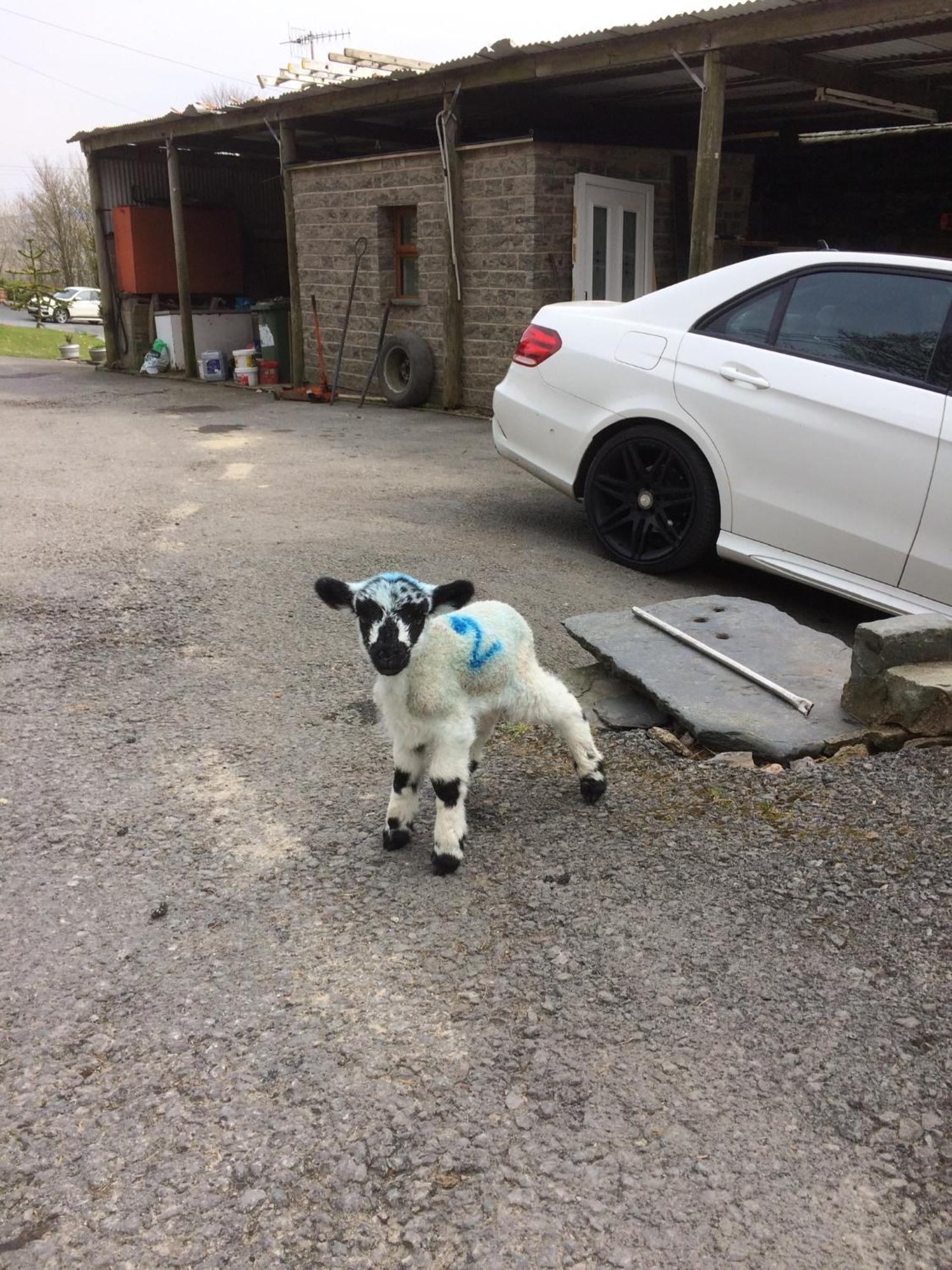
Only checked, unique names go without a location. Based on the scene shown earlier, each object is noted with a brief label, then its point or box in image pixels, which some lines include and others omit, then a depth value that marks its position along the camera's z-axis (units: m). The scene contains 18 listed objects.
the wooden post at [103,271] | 18.67
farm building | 9.49
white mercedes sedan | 4.64
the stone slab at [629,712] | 4.03
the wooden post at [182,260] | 16.52
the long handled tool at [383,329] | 13.56
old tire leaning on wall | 12.92
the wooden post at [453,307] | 11.83
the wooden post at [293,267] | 14.47
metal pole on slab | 3.81
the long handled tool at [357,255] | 13.63
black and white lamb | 2.81
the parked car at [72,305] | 36.00
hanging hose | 11.83
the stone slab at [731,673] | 3.69
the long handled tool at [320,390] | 14.03
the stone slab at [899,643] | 3.64
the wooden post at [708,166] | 9.23
